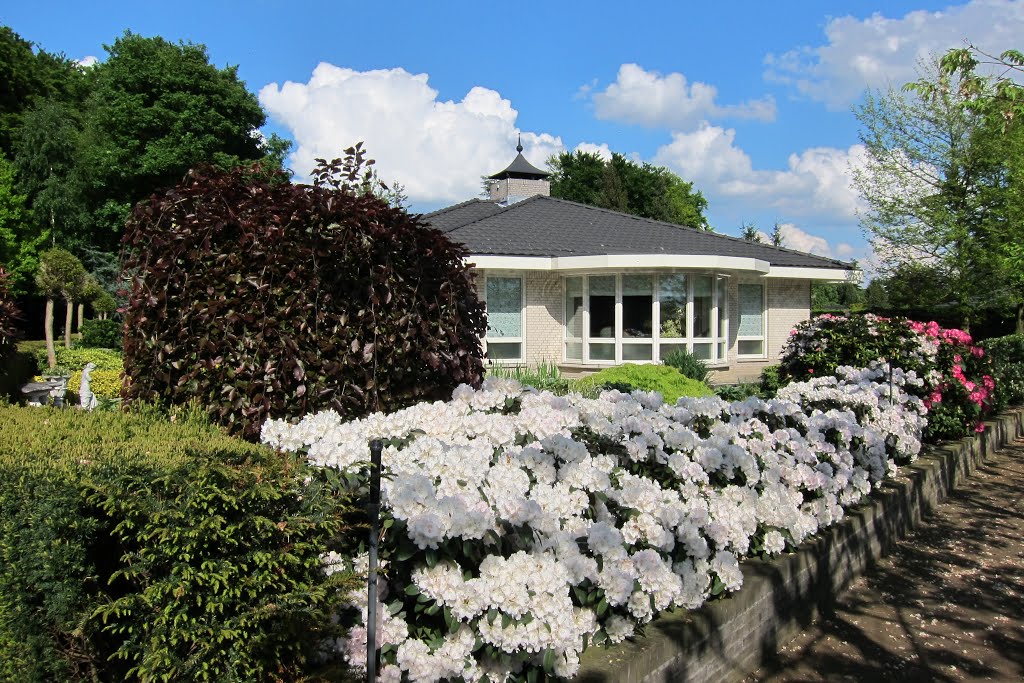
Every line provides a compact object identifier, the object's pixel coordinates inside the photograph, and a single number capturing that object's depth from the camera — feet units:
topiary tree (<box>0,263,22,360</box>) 20.97
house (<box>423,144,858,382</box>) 55.16
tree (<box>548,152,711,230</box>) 147.33
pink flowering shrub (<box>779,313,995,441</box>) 27.04
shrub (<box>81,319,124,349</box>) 79.15
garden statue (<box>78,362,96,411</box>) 36.15
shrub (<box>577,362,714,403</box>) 31.83
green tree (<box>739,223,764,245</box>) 201.55
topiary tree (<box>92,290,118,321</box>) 78.79
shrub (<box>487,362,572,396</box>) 35.35
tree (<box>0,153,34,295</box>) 109.60
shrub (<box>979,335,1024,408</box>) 38.93
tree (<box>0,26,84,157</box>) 117.19
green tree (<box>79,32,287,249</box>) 106.83
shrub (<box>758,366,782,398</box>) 31.53
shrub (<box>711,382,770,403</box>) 31.53
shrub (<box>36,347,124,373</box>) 54.03
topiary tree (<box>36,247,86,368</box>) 67.05
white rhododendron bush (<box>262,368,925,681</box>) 8.61
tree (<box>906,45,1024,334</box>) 23.89
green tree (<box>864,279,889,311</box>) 197.92
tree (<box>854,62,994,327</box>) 76.69
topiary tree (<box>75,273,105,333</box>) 72.69
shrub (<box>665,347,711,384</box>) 39.36
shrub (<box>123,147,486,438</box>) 12.21
